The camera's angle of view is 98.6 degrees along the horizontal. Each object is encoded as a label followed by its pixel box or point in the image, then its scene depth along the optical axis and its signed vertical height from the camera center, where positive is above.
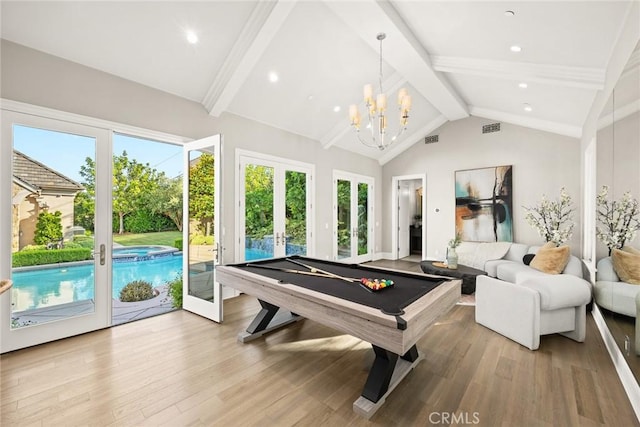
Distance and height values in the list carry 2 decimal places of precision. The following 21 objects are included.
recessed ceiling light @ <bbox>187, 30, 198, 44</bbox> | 3.17 +2.05
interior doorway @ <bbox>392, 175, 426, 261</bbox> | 8.03 -0.21
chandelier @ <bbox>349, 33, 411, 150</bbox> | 3.42 +1.35
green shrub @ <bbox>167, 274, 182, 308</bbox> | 4.14 -1.24
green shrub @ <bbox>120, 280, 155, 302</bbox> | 4.67 -1.36
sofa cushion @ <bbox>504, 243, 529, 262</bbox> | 5.29 -0.80
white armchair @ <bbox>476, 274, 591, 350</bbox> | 2.73 -1.01
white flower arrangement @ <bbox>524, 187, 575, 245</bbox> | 4.86 -0.13
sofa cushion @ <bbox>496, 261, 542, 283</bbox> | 4.42 -0.98
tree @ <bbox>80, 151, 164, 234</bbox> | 6.35 +0.72
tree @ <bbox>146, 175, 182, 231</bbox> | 7.10 +0.39
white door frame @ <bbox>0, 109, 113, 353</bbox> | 2.68 -0.29
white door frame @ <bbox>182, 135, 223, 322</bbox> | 3.48 -0.33
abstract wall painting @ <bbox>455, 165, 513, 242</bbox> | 5.98 +0.15
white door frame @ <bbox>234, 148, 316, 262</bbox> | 4.64 +0.54
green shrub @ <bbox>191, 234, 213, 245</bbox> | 3.72 -0.37
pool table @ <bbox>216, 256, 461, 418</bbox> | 1.65 -0.64
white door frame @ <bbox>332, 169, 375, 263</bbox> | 6.69 +0.01
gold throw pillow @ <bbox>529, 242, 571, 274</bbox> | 3.92 -0.72
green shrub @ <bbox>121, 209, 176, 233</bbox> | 7.07 -0.23
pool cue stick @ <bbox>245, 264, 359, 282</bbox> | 2.60 -0.63
